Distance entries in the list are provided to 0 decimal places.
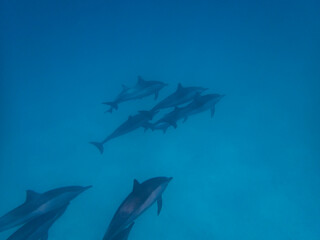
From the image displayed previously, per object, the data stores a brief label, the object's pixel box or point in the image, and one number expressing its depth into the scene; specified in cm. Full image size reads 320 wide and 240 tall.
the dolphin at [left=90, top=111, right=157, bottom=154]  870
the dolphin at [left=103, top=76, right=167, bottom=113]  955
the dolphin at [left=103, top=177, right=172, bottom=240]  452
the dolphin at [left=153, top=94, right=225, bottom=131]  860
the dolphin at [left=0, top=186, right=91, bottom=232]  577
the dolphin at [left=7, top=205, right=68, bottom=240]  571
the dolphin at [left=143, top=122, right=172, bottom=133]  905
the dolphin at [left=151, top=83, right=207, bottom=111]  900
